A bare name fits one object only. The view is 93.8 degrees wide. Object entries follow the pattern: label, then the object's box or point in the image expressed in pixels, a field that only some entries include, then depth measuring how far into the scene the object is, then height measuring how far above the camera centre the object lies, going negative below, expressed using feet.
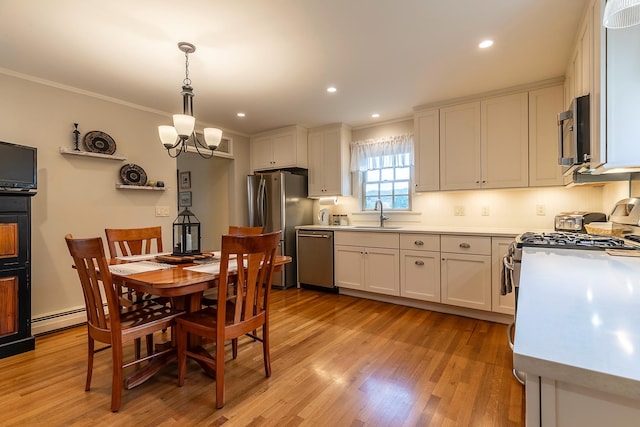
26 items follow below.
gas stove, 5.21 -0.59
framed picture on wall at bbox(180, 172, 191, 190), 18.48 +1.97
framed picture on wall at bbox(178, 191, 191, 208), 18.56 +0.82
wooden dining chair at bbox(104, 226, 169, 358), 8.13 -0.77
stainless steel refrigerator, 13.73 +0.22
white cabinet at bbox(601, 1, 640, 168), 4.68 +1.81
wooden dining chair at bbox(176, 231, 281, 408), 5.41 -1.98
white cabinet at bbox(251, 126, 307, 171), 14.35 +3.14
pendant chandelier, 7.06 +2.06
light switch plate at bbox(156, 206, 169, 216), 12.10 +0.06
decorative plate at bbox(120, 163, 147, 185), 10.91 +1.39
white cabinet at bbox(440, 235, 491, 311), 9.48 -1.97
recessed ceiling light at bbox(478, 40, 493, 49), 7.20 +4.09
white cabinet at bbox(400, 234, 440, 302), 10.41 -1.97
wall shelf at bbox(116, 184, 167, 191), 10.79 +0.93
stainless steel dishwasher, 12.96 -2.08
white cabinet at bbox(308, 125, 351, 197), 13.84 +2.39
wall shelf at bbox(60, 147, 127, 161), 9.44 +1.93
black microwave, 5.73 +1.53
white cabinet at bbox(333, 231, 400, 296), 11.34 -1.99
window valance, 12.96 +2.66
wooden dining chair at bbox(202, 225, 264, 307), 9.14 -0.60
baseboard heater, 8.91 -3.38
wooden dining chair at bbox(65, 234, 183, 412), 5.17 -2.09
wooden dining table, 5.02 -1.27
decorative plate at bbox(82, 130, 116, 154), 10.02 +2.39
